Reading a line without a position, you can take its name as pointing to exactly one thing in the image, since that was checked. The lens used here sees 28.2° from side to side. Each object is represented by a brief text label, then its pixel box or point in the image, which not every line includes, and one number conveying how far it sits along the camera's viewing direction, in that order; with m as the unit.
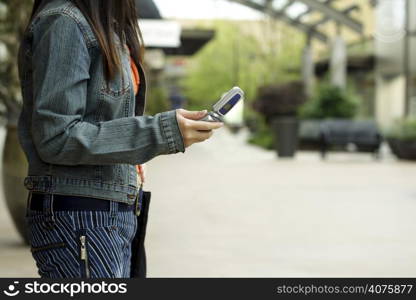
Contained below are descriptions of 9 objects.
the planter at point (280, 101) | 30.23
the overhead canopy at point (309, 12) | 32.81
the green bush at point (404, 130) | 20.19
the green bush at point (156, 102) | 34.78
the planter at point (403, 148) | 20.48
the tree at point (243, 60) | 45.88
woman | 2.01
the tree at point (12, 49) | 7.70
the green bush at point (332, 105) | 26.94
